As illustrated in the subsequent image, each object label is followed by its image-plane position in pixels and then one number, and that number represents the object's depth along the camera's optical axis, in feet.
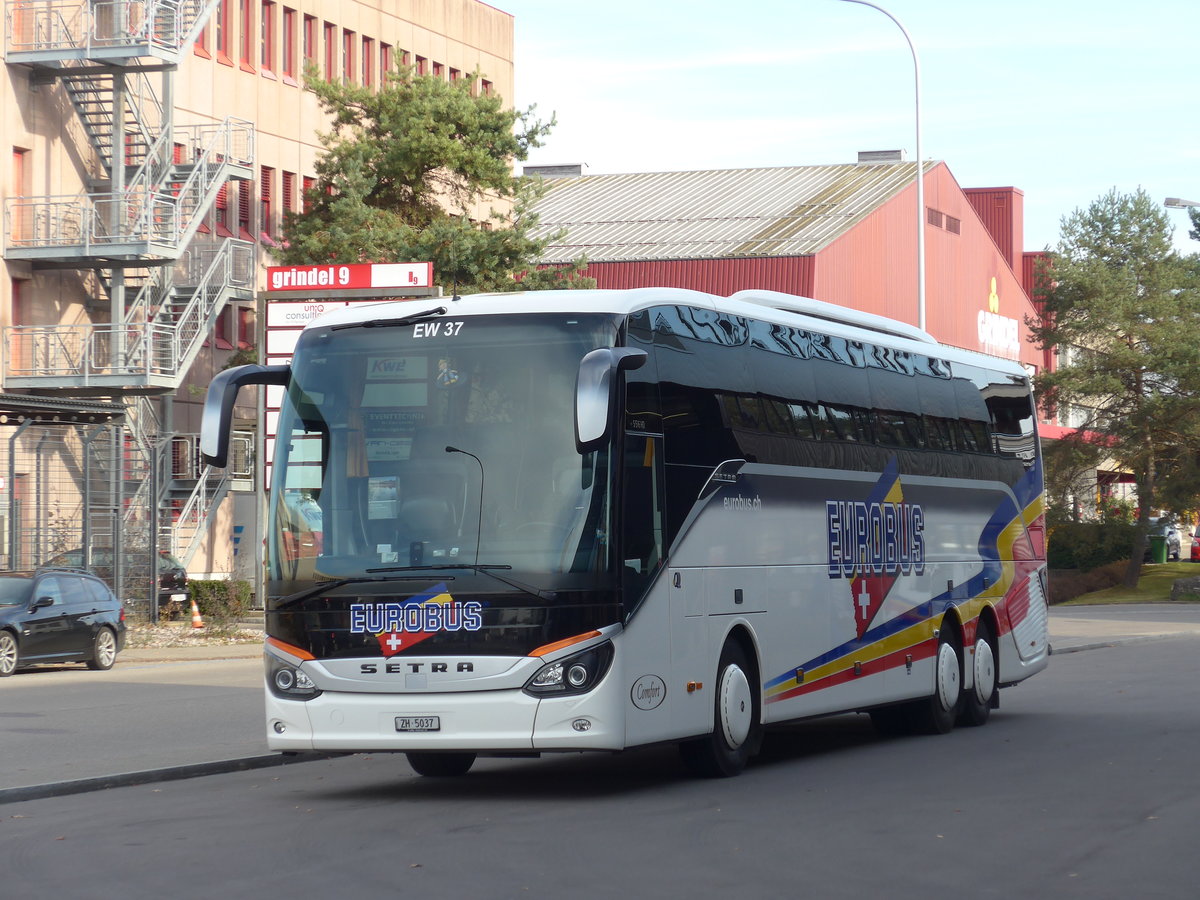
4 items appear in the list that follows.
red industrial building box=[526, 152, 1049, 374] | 204.85
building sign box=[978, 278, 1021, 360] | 246.06
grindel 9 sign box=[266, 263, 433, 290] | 126.41
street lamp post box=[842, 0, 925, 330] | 120.16
